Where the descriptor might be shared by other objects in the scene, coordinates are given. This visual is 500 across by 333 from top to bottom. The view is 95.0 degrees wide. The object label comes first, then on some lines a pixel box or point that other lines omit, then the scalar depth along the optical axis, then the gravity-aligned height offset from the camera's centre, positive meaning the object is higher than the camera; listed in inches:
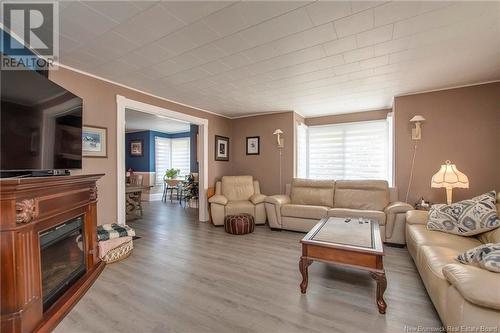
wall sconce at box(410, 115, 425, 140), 140.3 +23.7
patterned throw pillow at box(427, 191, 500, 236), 87.2 -20.7
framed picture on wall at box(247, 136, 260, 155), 209.8 +18.4
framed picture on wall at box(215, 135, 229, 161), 203.6 +15.2
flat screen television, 61.7 +12.5
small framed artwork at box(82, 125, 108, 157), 113.1 +11.9
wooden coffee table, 71.9 -28.2
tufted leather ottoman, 151.8 -39.9
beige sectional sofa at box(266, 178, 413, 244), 131.1 -27.3
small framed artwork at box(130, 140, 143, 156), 315.0 +23.5
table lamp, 115.9 -6.9
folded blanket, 106.0 -32.2
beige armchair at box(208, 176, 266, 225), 171.9 -27.1
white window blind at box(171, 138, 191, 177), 317.7 +13.7
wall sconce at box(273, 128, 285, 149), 190.8 +22.3
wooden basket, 105.0 -42.1
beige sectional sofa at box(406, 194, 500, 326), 46.5 -28.5
